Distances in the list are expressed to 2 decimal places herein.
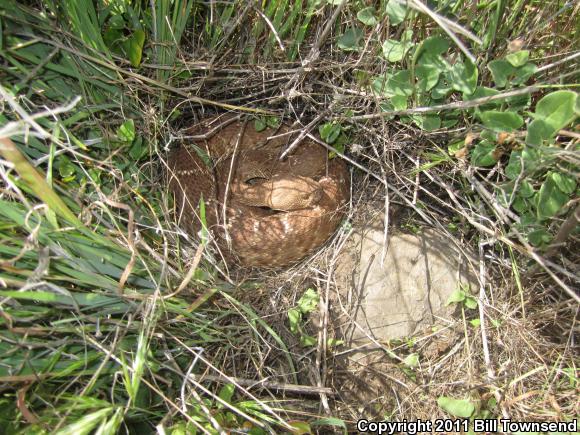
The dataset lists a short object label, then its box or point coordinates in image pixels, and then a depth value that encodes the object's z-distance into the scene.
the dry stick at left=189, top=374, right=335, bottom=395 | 0.47
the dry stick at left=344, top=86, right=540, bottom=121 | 0.40
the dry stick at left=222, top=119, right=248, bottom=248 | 0.57
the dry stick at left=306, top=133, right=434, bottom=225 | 0.54
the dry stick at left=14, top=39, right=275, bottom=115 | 0.51
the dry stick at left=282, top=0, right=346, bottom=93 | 0.52
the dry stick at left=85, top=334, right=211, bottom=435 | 0.40
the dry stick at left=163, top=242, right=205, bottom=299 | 0.44
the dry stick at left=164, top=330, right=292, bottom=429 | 0.44
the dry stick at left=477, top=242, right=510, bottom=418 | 0.50
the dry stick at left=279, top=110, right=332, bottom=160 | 0.56
